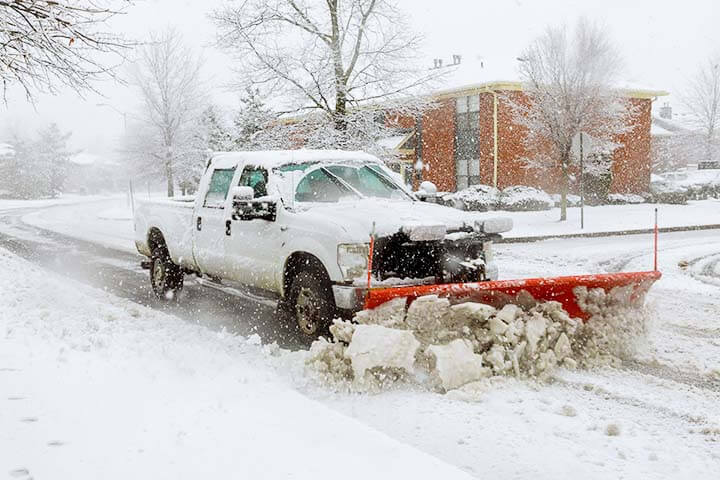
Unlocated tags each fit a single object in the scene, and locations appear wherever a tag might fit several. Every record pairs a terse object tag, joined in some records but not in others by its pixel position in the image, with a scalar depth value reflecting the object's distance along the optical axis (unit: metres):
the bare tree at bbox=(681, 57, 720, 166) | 52.78
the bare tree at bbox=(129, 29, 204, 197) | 35.72
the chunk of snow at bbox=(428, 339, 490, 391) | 5.37
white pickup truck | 6.38
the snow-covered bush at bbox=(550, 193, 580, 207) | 30.80
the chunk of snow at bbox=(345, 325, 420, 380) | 5.34
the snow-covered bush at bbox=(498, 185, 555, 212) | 29.16
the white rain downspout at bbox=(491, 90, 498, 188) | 30.11
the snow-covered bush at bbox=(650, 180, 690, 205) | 33.38
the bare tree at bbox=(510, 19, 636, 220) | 24.06
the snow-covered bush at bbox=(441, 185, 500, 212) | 29.20
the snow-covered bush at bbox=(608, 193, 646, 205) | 32.94
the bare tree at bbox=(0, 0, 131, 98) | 6.56
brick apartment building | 30.22
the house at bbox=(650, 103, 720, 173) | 57.25
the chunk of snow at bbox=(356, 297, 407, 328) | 5.55
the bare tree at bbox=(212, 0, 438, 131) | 20.69
